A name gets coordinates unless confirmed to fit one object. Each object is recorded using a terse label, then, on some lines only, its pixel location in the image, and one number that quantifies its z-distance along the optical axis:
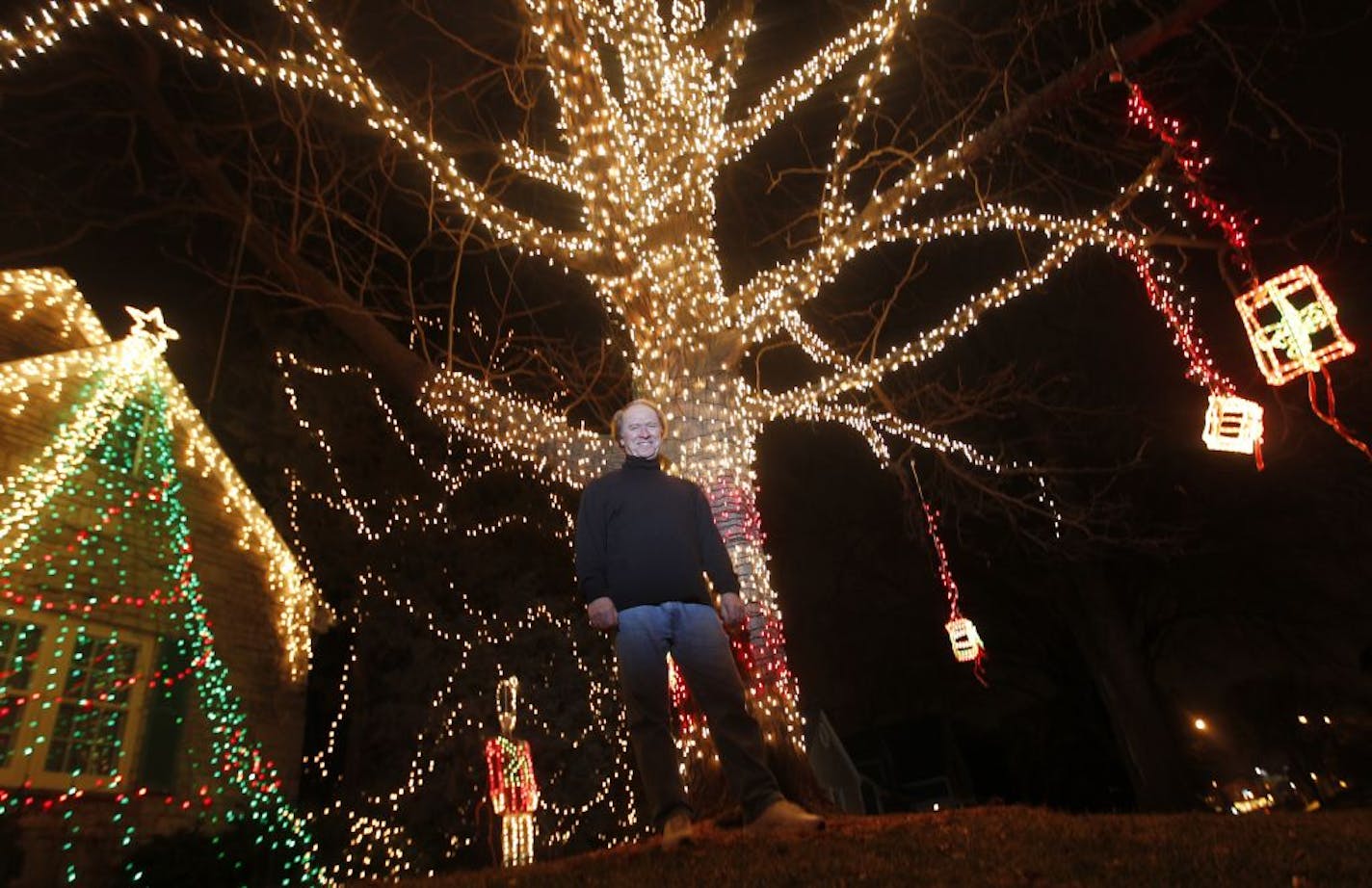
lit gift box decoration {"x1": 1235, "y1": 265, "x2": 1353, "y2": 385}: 7.49
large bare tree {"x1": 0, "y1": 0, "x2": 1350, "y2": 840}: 6.68
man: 3.72
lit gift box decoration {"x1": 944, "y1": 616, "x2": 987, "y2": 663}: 13.69
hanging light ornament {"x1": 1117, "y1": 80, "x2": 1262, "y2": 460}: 7.02
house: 6.69
